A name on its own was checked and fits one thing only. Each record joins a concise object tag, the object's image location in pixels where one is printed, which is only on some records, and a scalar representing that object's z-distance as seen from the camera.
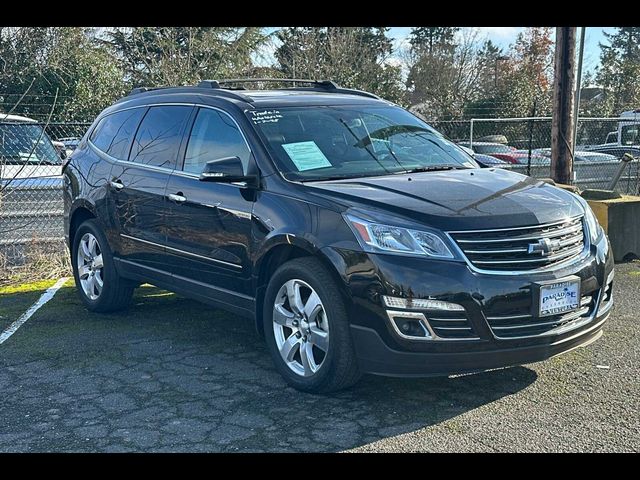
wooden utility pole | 9.59
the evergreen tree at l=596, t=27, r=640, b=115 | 31.75
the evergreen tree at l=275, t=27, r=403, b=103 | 20.98
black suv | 4.24
